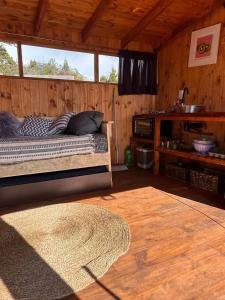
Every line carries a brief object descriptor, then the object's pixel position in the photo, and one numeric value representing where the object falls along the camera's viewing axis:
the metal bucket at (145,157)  3.65
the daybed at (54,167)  2.20
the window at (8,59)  3.00
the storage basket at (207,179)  2.62
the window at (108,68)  3.68
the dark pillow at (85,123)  2.65
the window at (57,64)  3.17
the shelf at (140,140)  3.55
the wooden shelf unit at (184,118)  2.46
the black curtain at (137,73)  3.74
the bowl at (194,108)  2.91
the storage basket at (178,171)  3.04
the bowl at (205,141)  2.76
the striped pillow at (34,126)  2.92
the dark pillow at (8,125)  2.71
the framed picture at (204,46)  3.00
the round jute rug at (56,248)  1.22
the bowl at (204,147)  2.76
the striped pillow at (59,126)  3.00
